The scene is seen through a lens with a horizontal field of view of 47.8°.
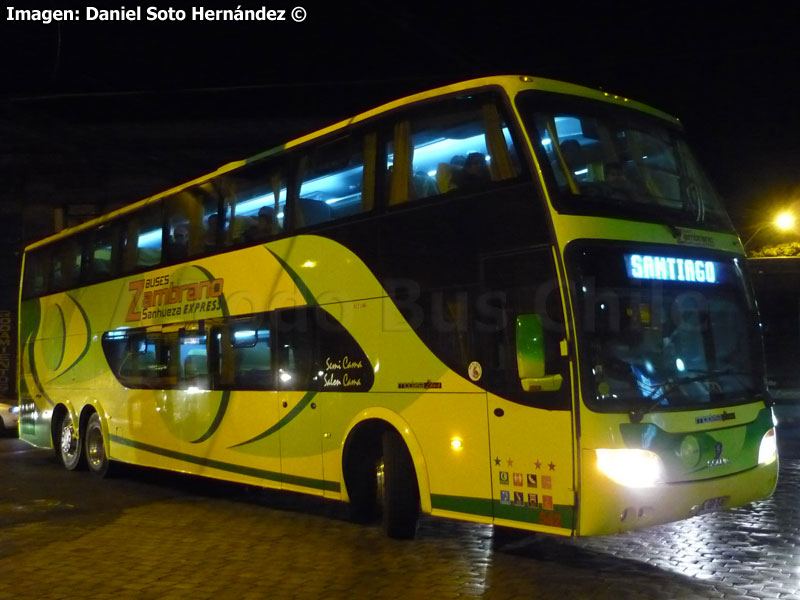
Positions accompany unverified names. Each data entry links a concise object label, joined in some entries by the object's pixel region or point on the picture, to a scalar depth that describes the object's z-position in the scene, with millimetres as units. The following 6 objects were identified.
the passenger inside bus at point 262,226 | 10891
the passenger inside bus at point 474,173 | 8047
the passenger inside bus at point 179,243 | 12708
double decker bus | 7137
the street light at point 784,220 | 21281
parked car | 23297
